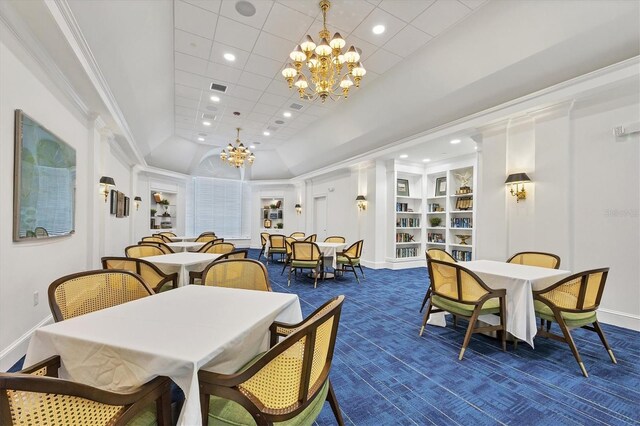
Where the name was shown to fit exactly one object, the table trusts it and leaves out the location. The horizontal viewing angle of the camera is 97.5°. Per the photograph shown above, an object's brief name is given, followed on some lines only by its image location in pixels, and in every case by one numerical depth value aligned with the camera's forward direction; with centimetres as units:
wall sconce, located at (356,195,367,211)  763
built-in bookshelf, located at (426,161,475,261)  685
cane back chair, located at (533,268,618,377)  235
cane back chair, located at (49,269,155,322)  173
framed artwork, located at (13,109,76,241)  238
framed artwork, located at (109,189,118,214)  565
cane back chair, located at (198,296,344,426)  108
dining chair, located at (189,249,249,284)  328
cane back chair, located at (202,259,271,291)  243
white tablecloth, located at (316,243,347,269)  586
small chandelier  786
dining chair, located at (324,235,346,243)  717
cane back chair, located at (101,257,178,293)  292
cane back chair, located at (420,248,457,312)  359
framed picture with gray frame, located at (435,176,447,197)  752
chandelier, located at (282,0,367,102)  310
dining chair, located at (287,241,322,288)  545
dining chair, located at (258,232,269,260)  866
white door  1001
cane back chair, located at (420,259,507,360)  262
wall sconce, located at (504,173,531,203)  405
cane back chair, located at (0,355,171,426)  74
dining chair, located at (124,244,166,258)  407
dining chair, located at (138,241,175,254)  435
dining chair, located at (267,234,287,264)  788
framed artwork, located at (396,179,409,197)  779
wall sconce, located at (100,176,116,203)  477
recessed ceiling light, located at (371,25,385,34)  369
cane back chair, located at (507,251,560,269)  337
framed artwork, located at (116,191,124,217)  609
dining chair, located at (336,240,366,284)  586
